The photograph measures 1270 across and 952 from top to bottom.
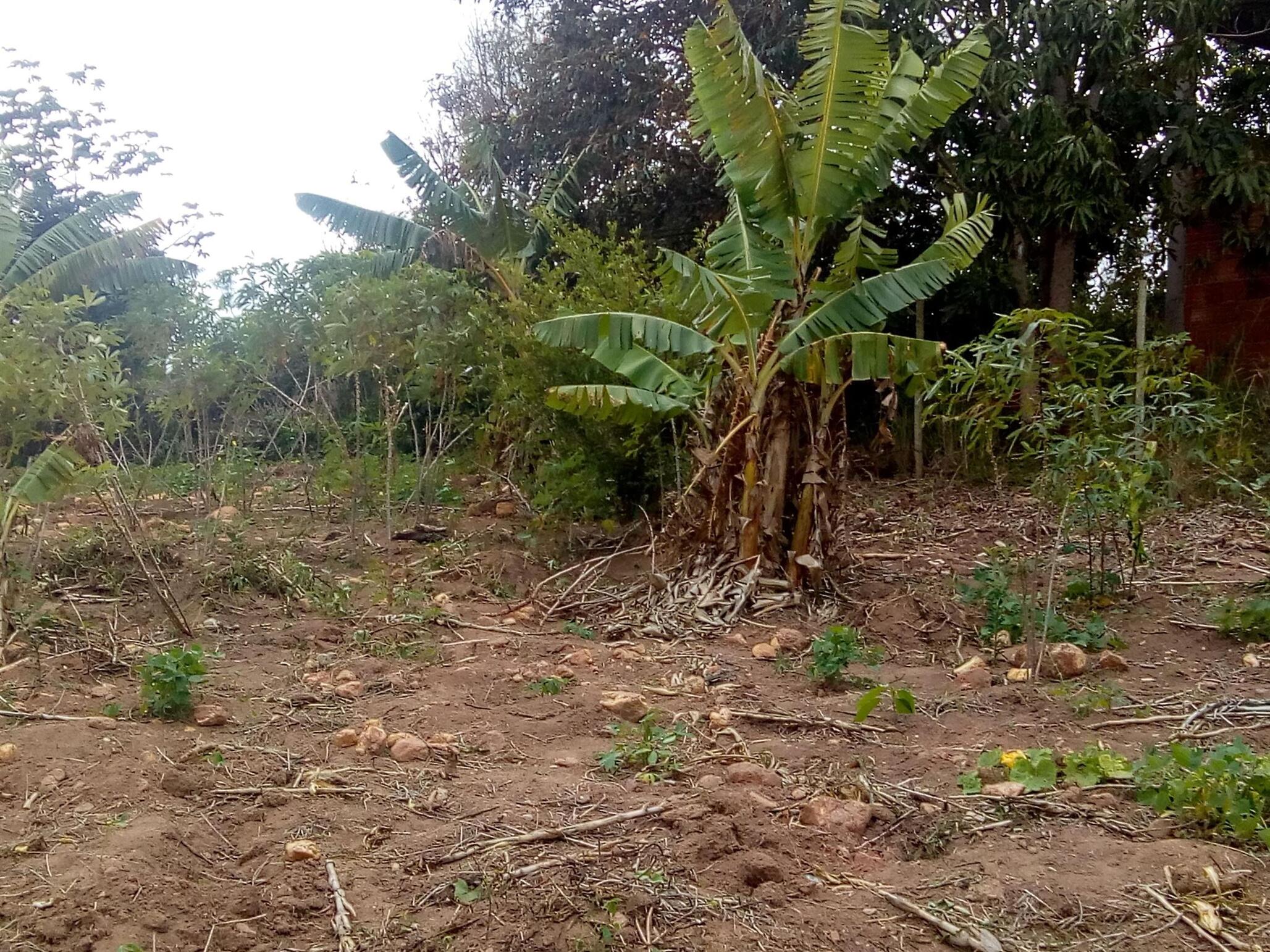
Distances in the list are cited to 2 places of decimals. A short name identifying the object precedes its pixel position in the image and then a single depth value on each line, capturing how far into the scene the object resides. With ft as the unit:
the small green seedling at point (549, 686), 13.66
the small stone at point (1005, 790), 9.47
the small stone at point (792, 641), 16.12
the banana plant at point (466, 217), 32.99
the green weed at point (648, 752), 10.59
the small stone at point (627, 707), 12.68
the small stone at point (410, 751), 11.20
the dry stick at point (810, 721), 11.77
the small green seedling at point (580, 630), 17.07
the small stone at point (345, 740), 11.66
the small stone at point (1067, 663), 13.53
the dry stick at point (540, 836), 8.73
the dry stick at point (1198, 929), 7.00
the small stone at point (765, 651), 15.75
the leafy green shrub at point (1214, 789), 8.30
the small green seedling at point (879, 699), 11.51
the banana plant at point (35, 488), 14.08
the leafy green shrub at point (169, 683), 11.94
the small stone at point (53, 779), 10.03
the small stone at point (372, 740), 11.46
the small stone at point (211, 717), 12.14
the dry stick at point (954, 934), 7.12
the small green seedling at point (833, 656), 13.60
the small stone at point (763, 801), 9.31
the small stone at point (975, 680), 13.34
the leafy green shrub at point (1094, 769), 9.62
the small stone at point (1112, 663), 13.73
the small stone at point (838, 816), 9.04
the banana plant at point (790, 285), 17.12
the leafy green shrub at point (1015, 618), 14.64
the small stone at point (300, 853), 8.68
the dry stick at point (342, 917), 7.49
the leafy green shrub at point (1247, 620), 14.37
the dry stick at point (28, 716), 11.91
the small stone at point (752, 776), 10.10
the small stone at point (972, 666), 14.01
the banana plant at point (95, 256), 35.32
